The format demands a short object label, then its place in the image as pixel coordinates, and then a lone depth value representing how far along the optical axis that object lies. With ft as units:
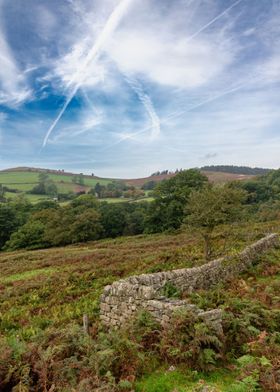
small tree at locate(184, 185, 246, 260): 58.08
